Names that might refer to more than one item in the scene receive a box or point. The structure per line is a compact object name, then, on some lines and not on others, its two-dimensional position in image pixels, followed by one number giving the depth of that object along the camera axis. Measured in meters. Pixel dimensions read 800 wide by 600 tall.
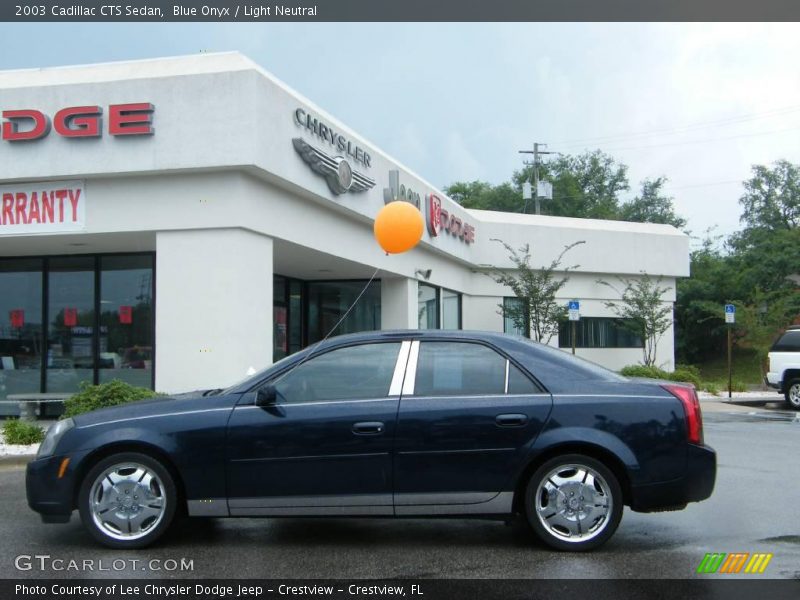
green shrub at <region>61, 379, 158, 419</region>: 10.98
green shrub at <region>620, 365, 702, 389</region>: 22.69
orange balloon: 13.00
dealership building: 12.59
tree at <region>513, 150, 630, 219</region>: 64.75
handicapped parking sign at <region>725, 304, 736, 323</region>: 23.50
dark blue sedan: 5.60
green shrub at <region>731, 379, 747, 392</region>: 26.00
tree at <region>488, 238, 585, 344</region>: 27.55
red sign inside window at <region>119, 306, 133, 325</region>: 14.79
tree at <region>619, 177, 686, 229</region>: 64.62
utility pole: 51.33
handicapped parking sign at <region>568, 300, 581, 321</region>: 23.42
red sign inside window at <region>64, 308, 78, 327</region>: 15.12
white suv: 19.28
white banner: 13.07
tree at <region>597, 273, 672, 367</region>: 29.53
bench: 13.35
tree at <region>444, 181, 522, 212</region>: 62.66
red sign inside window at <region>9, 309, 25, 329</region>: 15.37
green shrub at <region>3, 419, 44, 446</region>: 11.09
